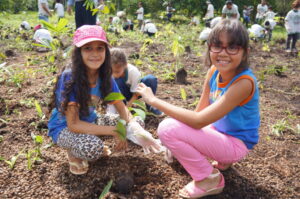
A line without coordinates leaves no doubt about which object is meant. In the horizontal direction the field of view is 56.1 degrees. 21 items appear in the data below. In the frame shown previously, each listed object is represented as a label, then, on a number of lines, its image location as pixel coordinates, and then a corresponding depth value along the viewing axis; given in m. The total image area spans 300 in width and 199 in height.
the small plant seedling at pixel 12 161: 1.58
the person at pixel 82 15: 3.07
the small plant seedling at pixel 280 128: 2.16
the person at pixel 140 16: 10.53
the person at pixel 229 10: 8.02
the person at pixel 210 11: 10.90
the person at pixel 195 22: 9.33
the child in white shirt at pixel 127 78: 2.01
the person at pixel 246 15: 10.48
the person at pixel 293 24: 5.74
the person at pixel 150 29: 6.97
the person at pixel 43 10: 6.00
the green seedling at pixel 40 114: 1.97
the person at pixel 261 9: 9.07
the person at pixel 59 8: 7.16
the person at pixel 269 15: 7.63
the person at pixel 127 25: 8.14
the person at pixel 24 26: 6.80
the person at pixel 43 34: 4.51
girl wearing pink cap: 1.44
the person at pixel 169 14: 10.14
